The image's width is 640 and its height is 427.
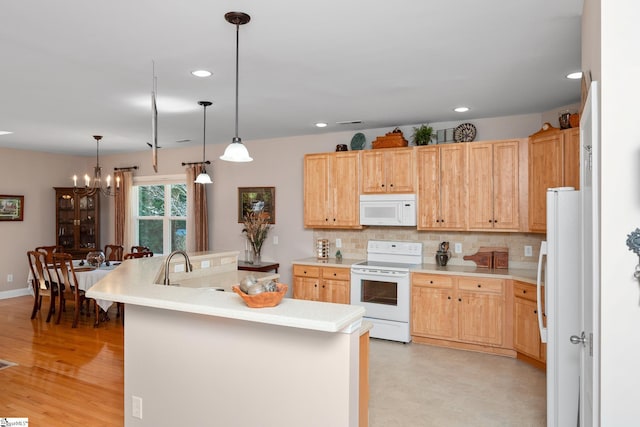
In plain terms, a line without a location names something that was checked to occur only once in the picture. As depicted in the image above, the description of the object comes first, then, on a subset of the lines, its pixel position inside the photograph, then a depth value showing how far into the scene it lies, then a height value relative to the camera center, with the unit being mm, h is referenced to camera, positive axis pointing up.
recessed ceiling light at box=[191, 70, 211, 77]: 3470 +1116
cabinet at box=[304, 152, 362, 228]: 5590 +312
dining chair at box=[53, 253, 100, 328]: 5699 -958
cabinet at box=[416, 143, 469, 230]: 4969 +319
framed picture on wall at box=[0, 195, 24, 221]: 7480 +94
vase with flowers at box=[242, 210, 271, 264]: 6559 -237
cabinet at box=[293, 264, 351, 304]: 5434 -871
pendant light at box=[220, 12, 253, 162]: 2990 +413
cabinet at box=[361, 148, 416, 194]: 5230 +527
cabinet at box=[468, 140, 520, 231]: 4699 +313
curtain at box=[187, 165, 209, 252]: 7117 -18
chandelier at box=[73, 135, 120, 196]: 8052 +463
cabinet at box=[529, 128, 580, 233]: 4000 +469
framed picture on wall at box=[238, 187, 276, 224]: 6633 +210
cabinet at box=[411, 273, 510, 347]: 4609 -1019
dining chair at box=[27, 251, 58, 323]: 6090 -993
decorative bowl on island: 2084 -401
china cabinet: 8102 -155
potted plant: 5227 +936
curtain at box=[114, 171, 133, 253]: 8078 +13
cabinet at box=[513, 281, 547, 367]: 4168 -1073
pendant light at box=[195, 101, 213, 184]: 4449 +1097
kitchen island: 2100 -778
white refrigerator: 2416 -482
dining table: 5742 -817
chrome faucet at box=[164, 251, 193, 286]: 3258 -402
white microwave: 5227 +63
